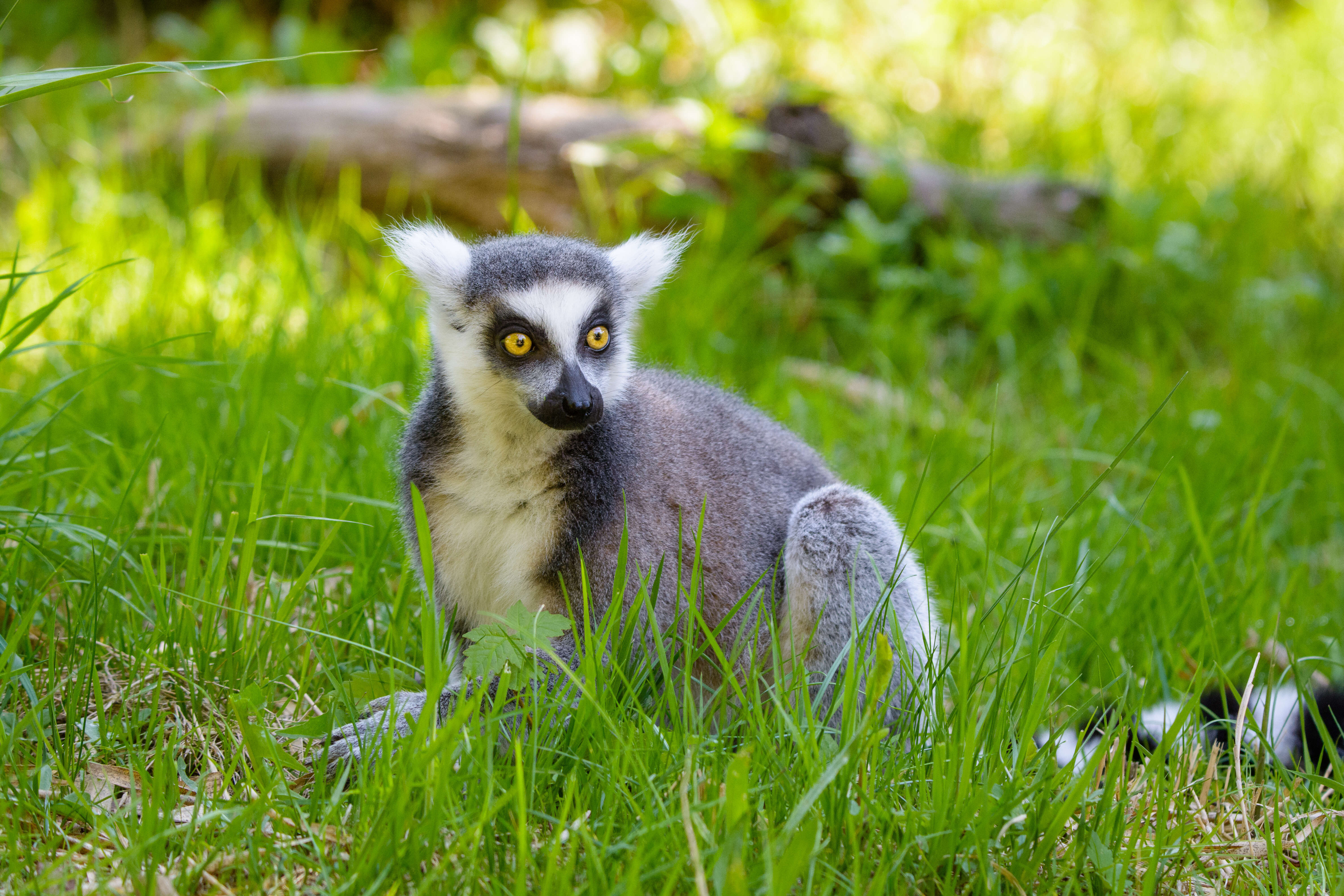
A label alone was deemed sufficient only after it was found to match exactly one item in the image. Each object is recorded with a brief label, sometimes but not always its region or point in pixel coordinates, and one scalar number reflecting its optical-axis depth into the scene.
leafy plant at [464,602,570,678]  4.41
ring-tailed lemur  5.09
